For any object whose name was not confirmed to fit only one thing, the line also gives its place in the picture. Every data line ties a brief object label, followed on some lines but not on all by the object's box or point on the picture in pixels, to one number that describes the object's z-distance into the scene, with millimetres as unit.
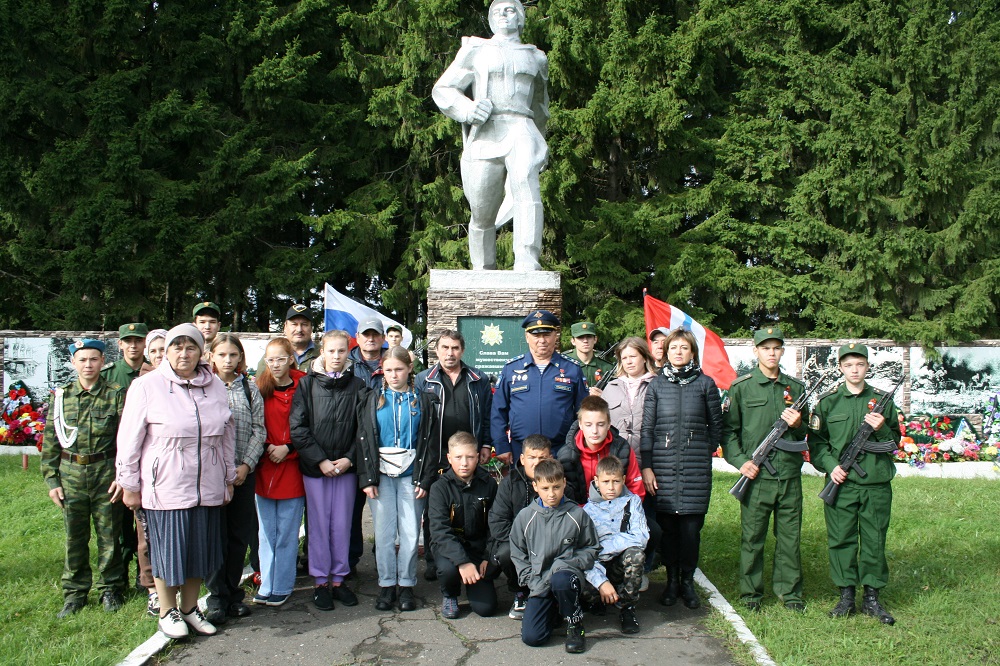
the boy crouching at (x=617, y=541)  4070
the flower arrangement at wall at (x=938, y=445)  8969
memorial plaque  6797
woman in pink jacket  3895
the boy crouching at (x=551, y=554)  3900
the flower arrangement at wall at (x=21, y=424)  9728
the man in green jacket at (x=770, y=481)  4504
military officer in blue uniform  4793
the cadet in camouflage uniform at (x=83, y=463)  4387
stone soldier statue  7047
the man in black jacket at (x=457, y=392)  4812
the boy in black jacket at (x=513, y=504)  4293
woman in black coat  4551
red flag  7570
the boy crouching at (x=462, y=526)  4320
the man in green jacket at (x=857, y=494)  4352
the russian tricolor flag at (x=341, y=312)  7848
